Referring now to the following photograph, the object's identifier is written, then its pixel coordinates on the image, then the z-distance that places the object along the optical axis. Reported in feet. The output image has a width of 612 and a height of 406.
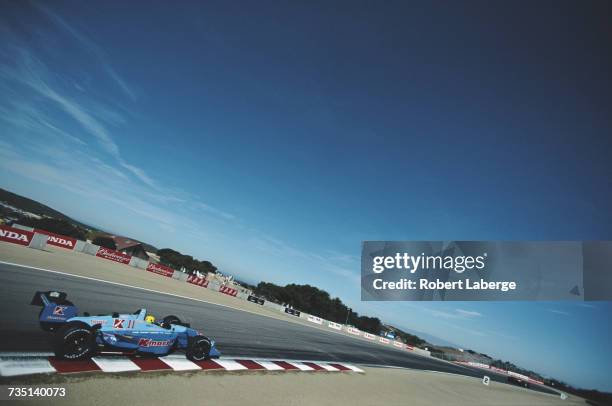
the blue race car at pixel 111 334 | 19.70
